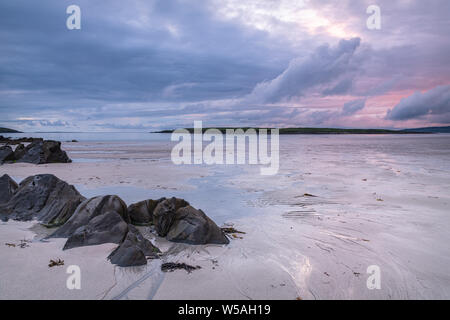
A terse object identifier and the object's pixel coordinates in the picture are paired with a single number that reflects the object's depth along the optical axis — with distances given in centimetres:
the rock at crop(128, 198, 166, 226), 633
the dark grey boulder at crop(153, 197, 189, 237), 561
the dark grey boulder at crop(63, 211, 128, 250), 496
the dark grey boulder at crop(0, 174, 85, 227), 644
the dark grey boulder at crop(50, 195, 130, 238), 553
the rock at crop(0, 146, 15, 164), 1800
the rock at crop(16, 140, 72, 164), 1834
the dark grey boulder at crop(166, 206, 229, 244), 523
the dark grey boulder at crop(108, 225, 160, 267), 429
